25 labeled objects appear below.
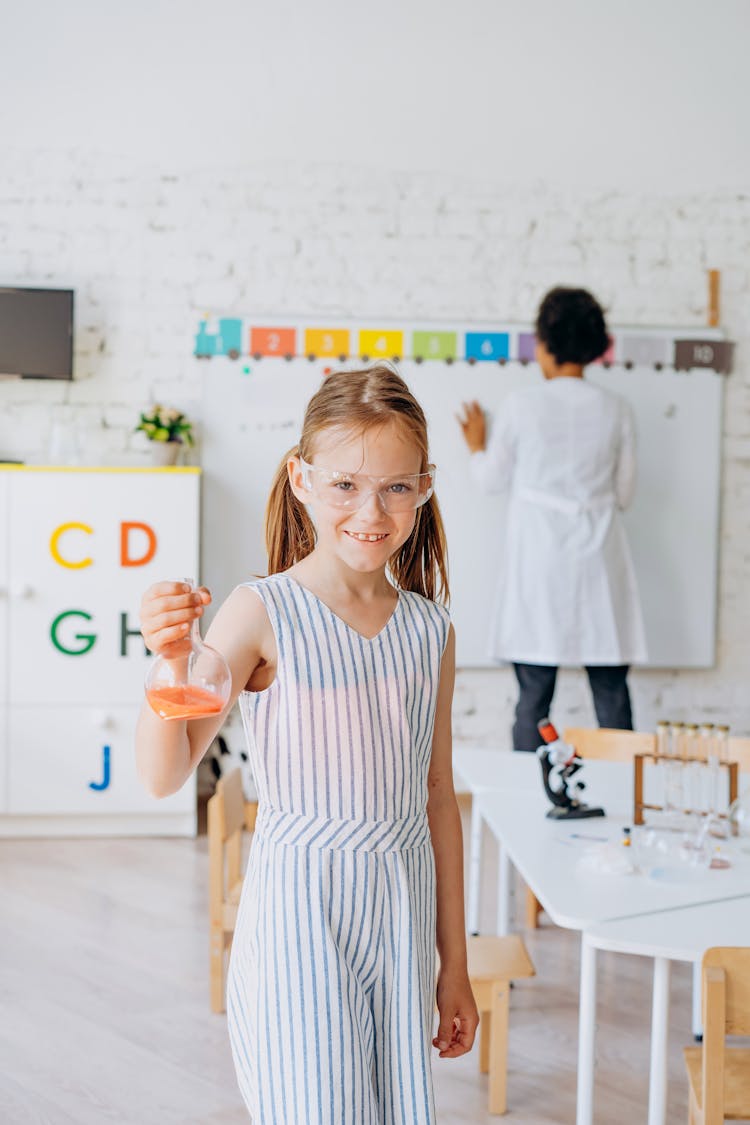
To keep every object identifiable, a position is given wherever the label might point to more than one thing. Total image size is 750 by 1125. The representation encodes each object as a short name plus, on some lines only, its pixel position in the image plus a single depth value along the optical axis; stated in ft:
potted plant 15.05
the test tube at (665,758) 8.34
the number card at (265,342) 15.66
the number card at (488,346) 15.89
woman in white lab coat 13.64
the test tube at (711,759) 8.29
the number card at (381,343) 15.85
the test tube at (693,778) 8.41
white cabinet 14.19
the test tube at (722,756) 8.49
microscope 8.41
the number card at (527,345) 15.93
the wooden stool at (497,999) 8.10
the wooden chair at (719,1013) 5.18
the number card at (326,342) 15.72
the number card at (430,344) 15.85
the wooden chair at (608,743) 10.32
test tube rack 8.40
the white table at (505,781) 9.18
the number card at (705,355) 16.14
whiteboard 15.72
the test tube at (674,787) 8.41
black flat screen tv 15.06
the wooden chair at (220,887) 9.38
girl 4.22
